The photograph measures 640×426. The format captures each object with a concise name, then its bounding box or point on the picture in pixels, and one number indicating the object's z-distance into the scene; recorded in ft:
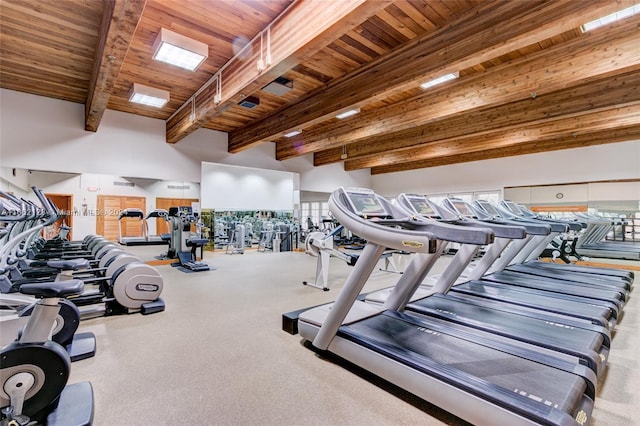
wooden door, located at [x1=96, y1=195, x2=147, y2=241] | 23.56
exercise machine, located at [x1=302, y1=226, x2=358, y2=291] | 15.62
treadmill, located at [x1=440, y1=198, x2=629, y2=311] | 11.51
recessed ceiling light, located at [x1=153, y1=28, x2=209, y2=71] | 13.08
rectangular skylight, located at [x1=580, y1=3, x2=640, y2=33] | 11.32
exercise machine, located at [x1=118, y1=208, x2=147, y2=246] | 21.70
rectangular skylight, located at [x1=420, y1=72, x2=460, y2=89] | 16.55
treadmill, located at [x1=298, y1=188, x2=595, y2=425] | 5.26
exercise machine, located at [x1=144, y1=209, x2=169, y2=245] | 23.11
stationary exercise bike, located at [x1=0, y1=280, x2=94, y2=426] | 4.70
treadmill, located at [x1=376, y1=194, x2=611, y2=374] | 7.33
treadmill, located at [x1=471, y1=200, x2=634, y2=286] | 14.23
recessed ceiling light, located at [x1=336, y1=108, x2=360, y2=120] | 22.88
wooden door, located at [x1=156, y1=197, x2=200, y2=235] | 26.45
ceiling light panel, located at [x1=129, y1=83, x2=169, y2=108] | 18.71
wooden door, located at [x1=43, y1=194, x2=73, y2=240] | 22.06
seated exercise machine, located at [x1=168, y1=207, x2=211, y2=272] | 21.38
